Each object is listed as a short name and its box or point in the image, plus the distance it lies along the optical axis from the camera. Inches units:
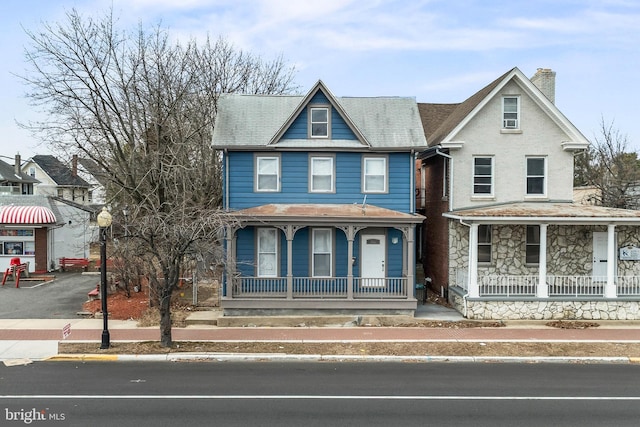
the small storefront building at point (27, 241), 1125.1
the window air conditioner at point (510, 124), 792.6
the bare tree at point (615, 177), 1197.1
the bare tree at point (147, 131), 802.2
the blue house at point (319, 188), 743.1
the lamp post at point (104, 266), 535.6
